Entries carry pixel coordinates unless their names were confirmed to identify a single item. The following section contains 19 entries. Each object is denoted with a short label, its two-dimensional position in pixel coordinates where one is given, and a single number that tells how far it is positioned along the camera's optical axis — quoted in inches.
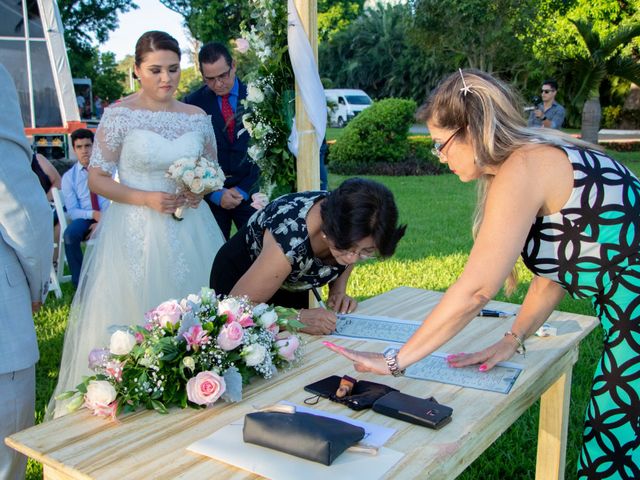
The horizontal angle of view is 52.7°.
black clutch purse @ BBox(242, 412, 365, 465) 62.7
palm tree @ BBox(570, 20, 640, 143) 639.1
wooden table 63.3
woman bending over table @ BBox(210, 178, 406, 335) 97.1
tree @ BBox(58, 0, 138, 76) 1140.5
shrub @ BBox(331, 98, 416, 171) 585.9
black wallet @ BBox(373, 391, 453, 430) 72.2
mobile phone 80.0
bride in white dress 143.9
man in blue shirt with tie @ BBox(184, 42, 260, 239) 178.4
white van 1191.6
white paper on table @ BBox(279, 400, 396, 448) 67.6
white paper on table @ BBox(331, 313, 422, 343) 103.5
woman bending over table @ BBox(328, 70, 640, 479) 73.8
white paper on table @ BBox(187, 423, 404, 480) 60.9
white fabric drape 157.1
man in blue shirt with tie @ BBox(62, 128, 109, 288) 233.3
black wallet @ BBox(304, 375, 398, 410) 77.2
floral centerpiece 74.3
